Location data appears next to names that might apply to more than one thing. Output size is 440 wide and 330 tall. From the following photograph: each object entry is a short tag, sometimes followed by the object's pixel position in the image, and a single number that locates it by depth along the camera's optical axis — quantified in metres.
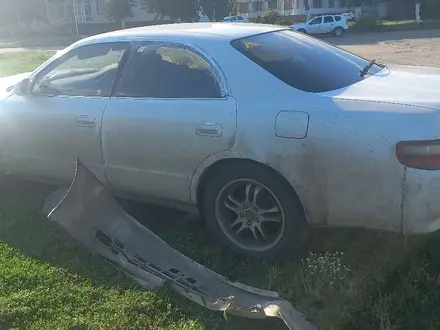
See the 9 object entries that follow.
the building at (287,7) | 56.31
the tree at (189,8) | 43.06
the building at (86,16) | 52.19
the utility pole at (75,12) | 54.55
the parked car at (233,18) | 42.61
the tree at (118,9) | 45.78
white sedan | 3.22
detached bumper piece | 3.20
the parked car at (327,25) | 37.09
